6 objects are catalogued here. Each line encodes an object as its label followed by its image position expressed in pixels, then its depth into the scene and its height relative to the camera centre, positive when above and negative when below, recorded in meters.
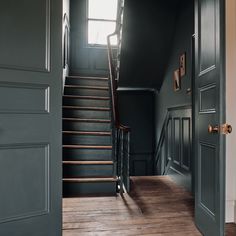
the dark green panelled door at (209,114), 1.72 +0.06
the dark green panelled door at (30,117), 1.82 +0.03
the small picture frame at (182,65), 3.54 +0.84
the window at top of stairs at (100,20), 6.31 +2.64
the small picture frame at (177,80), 3.79 +0.65
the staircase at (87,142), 3.17 -0.33
